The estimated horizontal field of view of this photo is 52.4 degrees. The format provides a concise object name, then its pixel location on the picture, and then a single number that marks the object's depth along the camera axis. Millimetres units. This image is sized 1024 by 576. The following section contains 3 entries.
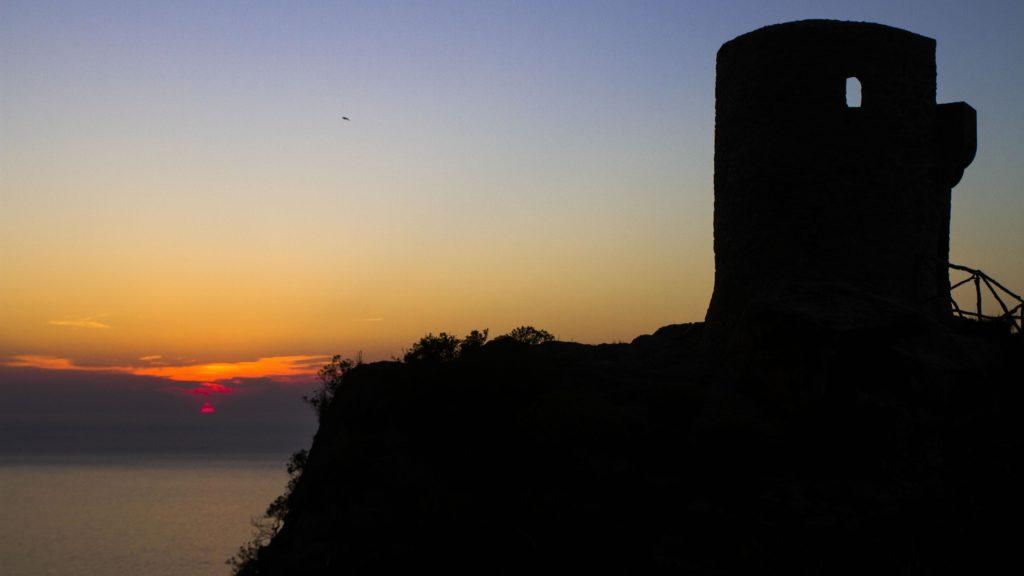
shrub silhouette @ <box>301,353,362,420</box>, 22314
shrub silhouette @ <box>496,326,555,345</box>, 21672
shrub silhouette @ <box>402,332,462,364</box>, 21234
